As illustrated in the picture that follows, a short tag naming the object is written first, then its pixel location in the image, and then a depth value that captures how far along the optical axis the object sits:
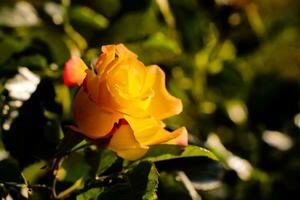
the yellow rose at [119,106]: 1.06
